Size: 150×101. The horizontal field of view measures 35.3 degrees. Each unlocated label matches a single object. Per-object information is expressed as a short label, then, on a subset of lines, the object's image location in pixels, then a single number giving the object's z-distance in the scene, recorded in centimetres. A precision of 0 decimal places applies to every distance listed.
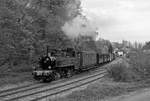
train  1996
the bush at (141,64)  1959
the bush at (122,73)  1843
